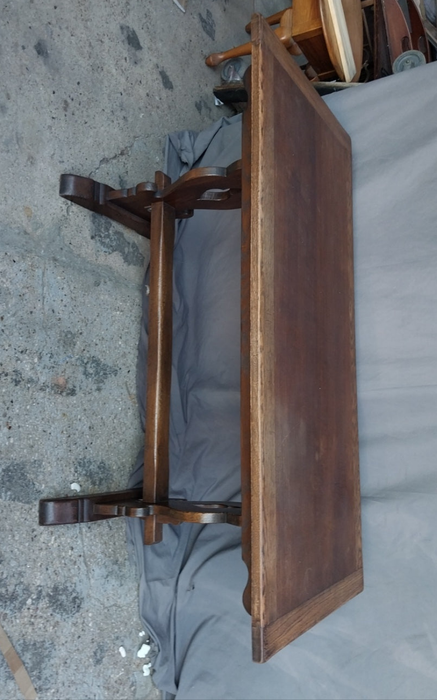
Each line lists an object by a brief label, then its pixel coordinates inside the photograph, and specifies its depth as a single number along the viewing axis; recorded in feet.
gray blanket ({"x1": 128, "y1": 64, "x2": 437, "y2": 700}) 4.44
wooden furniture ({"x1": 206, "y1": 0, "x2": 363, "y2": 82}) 5.54
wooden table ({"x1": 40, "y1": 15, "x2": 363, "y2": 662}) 3.34
